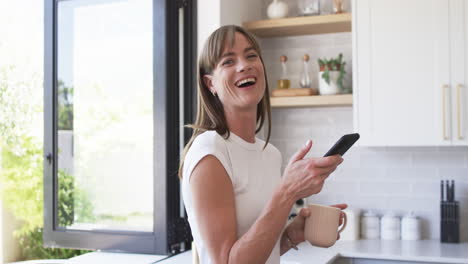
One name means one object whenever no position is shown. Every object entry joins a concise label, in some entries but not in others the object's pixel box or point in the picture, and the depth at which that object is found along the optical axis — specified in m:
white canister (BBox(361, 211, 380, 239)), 3.51
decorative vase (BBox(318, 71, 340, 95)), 3.49
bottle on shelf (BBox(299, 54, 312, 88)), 3.62
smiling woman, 1.26
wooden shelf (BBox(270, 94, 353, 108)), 3.40
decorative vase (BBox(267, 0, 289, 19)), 3.64
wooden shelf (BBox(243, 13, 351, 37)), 3.42
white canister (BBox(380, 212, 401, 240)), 3.46
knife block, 3.33
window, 3.09
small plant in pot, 3.49
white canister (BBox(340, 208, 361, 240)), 3.46
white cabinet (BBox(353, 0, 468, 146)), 3.11
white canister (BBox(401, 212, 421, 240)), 3.41
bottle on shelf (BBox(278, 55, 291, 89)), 3.67
